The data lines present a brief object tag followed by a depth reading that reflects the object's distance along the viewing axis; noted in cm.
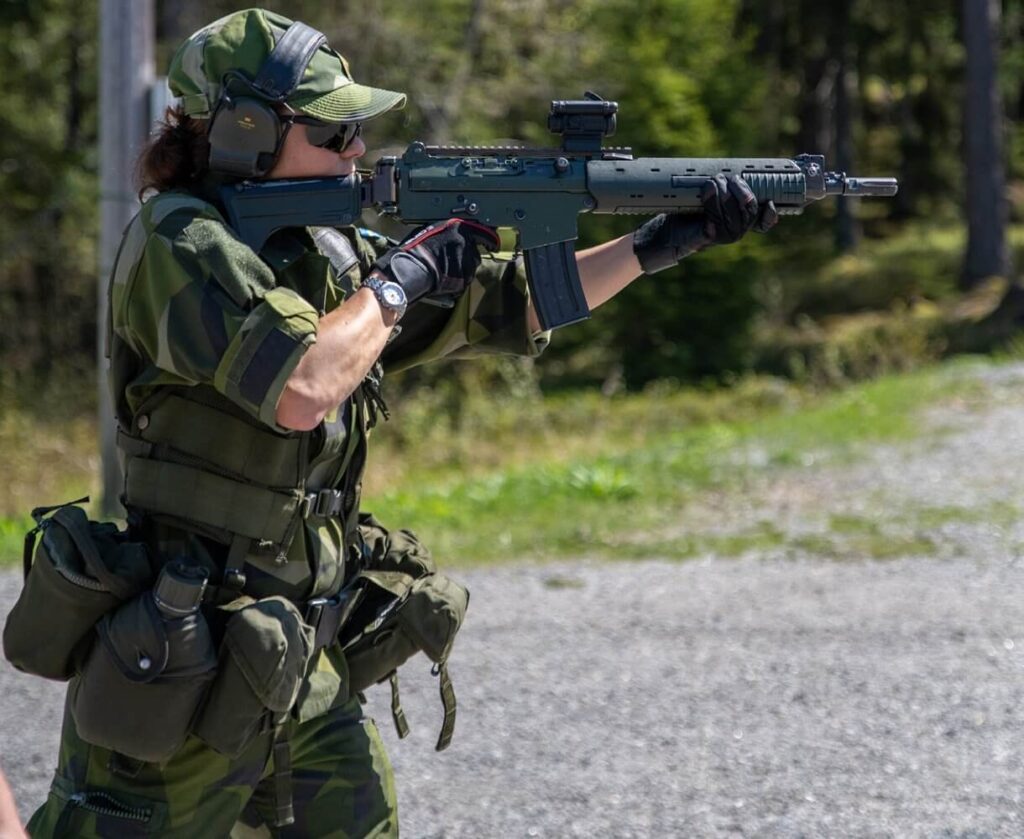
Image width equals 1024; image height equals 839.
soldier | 533
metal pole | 1551
